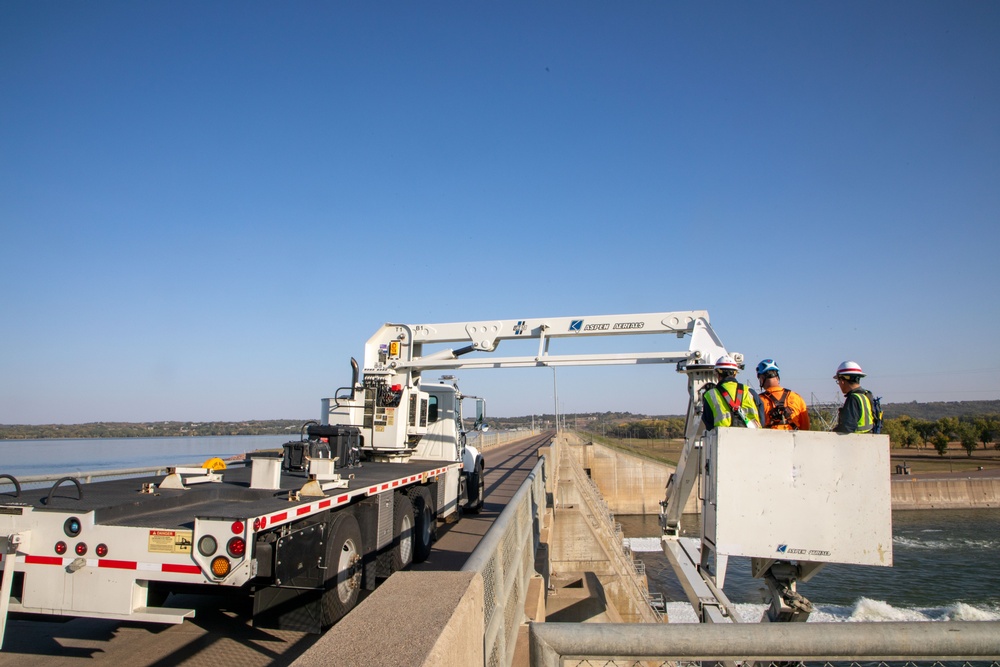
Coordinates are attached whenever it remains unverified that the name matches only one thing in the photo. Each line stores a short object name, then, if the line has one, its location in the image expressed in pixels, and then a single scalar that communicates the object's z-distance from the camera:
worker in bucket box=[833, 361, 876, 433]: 5.71
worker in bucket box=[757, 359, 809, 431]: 6.57
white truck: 4.72
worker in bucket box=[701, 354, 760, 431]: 6.23
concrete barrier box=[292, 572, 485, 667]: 2.20
